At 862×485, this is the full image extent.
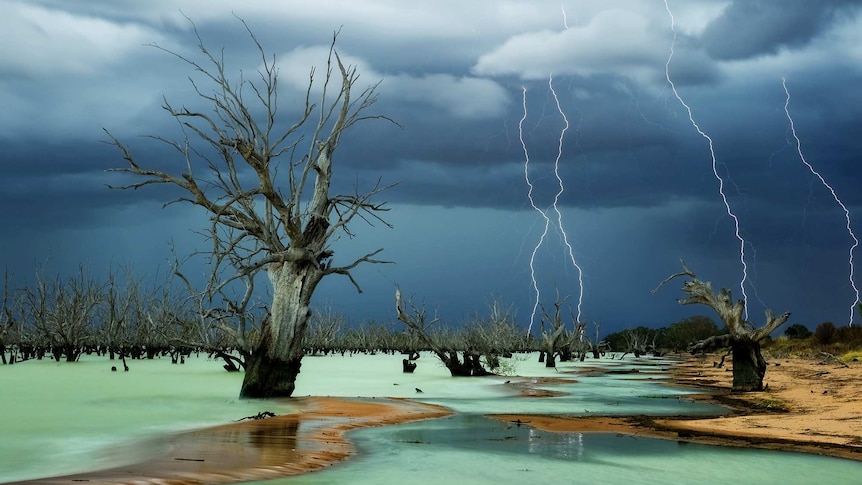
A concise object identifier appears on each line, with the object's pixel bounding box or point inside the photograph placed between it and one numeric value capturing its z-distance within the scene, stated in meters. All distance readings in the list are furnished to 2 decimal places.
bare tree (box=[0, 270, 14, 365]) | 37.91
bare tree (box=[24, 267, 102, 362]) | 39.69
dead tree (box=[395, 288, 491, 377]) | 31.88
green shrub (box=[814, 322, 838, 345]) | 51.06
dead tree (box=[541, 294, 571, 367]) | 44.94
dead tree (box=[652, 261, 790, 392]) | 22.81
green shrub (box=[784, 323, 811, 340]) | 67.94
